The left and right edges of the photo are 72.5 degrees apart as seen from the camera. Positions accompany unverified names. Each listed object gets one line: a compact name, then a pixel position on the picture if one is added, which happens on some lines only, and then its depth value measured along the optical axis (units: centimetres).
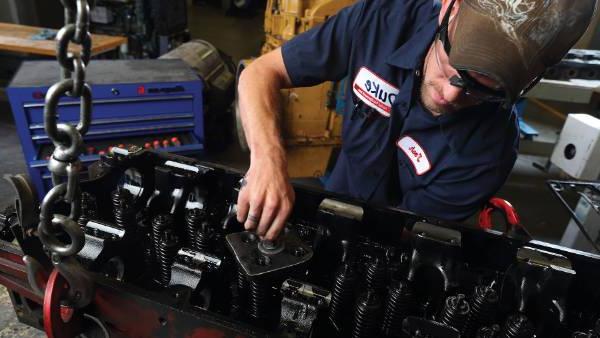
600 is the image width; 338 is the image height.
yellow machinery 224
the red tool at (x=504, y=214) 99
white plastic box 196
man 74
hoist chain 38
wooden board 257
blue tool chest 202
